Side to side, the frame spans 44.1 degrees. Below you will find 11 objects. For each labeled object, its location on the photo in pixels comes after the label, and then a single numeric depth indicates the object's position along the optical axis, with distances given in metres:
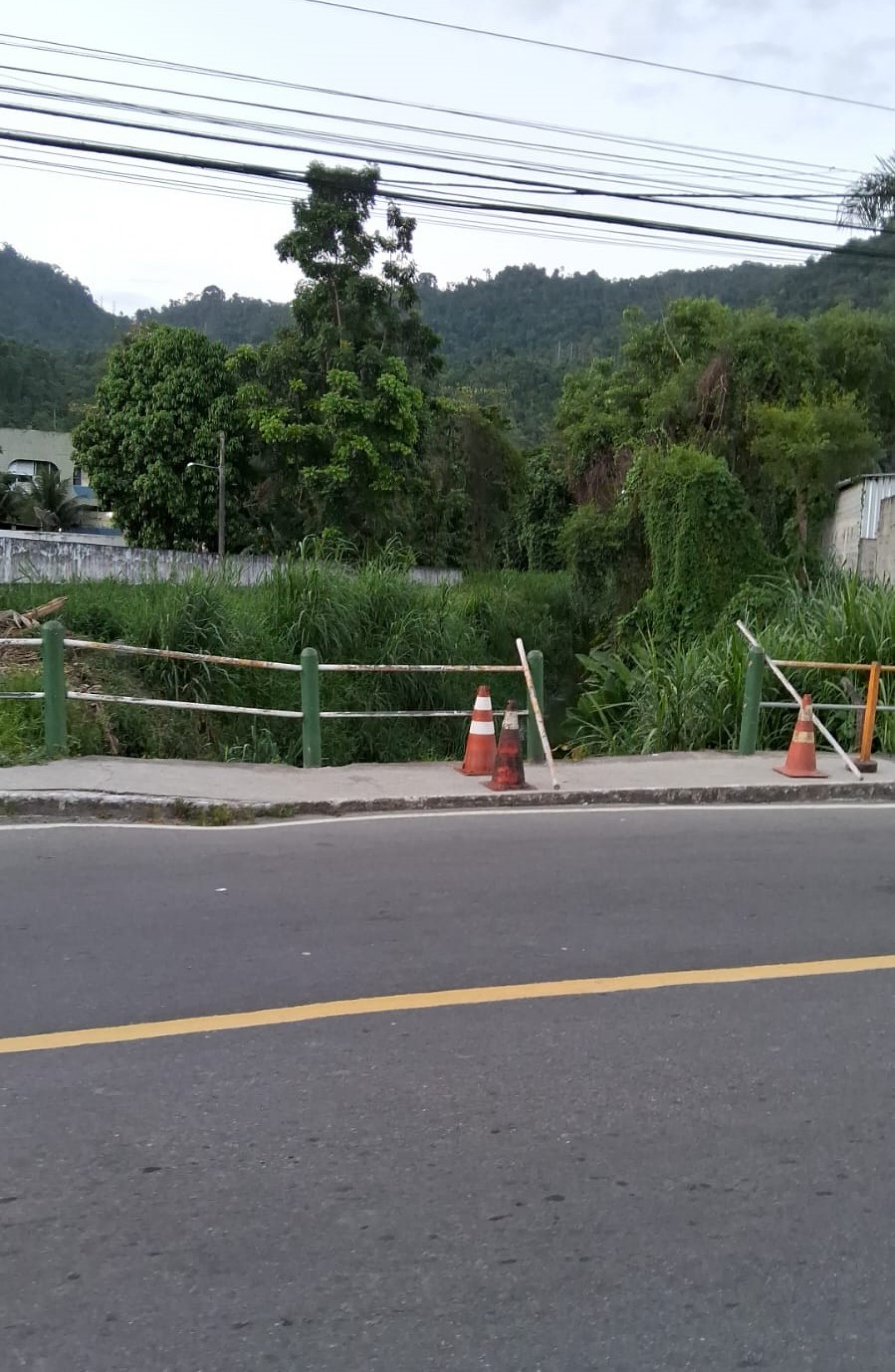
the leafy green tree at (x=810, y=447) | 21.23
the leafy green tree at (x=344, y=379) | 30.64
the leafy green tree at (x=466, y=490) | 40.38
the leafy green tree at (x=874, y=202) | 17.14
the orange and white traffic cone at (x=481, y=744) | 9.70
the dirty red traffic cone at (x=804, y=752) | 10.08
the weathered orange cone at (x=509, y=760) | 9.12
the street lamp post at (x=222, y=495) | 32.94
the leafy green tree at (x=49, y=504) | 50.53
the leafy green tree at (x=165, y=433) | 34.00
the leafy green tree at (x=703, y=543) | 18.55
